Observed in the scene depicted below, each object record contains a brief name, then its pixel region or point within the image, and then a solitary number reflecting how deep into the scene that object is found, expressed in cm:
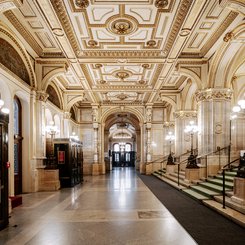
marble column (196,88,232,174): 1049
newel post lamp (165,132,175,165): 1647
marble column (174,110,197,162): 1611
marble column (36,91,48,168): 1077
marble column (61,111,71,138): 1608
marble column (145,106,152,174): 2019
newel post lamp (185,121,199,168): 1107
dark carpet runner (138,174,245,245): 481
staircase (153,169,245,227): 614
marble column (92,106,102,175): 2016
